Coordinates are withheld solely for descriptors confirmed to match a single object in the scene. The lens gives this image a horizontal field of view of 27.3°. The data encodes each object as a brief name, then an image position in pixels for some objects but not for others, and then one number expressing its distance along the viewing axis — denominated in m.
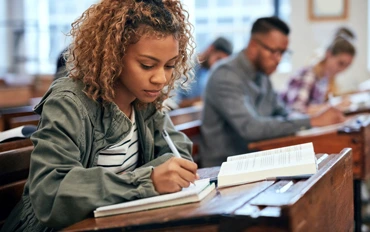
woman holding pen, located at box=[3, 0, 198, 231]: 1.64
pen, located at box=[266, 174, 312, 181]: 1.69
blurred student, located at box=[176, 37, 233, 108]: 6.44
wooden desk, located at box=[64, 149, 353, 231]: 1.40
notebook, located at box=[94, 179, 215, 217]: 1.58
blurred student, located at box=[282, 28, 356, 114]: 5.03
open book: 1.72
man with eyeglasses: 3.44
